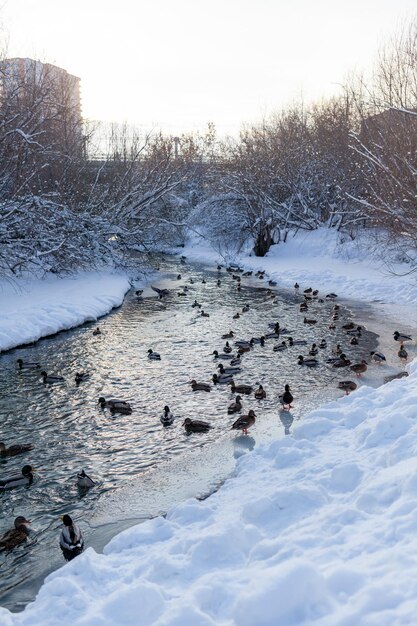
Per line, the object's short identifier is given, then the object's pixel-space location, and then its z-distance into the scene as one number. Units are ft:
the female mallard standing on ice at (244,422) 34.81
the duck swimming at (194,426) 35.60
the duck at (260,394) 41.32
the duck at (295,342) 57.56
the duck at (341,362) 49.31
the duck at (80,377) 46.18
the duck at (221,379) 45.37
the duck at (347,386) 41.61
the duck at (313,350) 53.16
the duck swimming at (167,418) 36.81
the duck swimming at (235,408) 38.70
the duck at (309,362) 50.11
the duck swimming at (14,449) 32.73
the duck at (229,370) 47.16
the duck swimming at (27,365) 50.31
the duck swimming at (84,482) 28.55
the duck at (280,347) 55.36
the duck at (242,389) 42.45
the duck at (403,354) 49.75
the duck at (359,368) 45.78
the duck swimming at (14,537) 23.63
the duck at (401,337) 55.04
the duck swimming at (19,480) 29.22
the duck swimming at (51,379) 46.44
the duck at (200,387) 43.68
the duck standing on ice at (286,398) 38.86
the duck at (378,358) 49.60
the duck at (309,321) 68.44
